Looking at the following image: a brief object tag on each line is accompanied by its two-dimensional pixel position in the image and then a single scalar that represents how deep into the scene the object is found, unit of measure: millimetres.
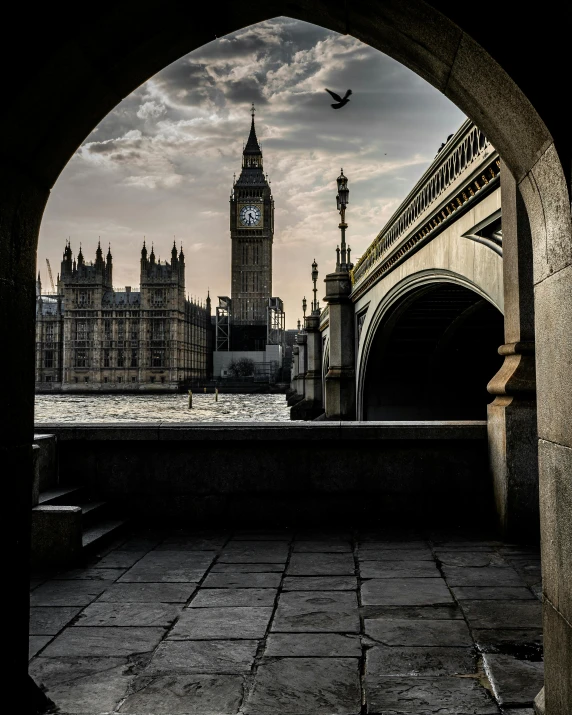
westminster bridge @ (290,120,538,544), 5500
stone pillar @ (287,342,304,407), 52597
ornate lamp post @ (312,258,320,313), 41831
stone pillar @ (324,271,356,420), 23344
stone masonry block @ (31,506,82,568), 4578
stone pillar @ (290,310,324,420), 37656
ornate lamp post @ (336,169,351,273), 22453
